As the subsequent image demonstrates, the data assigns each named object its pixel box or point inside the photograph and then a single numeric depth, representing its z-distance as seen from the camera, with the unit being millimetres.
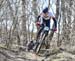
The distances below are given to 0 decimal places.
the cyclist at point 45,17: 14118
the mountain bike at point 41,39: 14249
